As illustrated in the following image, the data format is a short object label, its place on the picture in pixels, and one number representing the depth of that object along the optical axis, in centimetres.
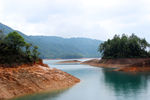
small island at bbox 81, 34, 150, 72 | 8288
